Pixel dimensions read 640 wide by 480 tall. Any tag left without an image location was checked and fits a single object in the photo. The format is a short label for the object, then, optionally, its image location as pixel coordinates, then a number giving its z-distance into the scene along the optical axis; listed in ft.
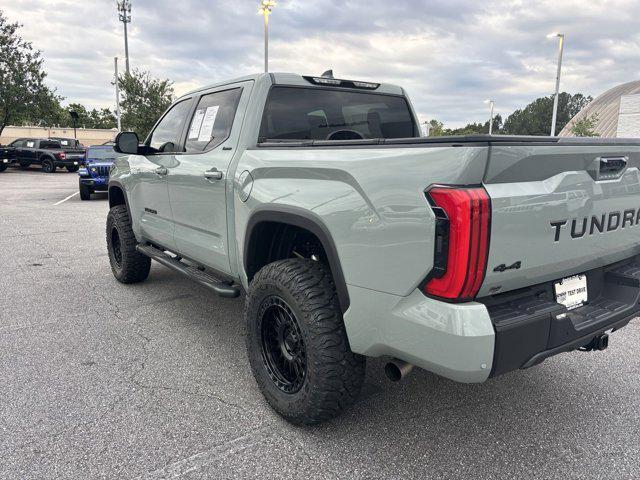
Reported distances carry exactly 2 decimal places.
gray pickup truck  6.10
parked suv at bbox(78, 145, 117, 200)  44.93
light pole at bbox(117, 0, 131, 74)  136.36
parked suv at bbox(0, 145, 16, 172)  84.02
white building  113.29
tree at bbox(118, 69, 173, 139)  97.96
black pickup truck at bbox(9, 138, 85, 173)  82.28
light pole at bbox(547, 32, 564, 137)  77.93
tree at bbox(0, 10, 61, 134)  94.02
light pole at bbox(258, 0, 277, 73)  60.85
